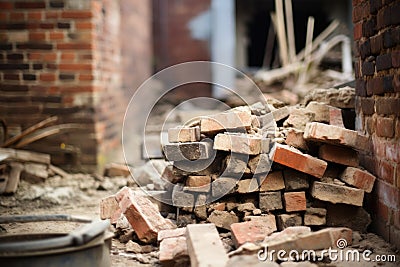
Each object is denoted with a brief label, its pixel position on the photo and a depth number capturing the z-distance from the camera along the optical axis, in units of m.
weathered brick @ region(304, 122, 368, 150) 3.39
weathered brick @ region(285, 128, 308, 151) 3.60
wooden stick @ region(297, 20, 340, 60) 8.14
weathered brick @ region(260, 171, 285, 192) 3.51
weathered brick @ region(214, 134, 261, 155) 3.46
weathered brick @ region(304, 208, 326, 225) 3.48
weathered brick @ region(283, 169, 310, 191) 3.52
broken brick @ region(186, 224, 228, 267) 2.63
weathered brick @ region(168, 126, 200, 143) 3.60
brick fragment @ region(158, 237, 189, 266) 2.93
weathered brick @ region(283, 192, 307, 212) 3.47
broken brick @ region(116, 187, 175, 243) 3.37
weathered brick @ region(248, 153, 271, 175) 3.48
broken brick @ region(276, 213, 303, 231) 3.46
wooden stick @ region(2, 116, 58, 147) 5.20
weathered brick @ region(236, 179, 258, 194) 3.49
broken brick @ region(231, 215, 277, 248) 3.10
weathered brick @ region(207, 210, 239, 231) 3.52
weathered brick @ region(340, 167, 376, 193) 3.46
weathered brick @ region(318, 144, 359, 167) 3.50
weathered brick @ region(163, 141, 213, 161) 3.53
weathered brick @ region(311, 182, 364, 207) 3.43
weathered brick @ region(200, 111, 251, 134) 3.58
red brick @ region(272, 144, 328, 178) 3.44
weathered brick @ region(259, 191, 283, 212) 3.51
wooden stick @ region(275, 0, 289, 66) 7.94
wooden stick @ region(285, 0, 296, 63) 8.05
